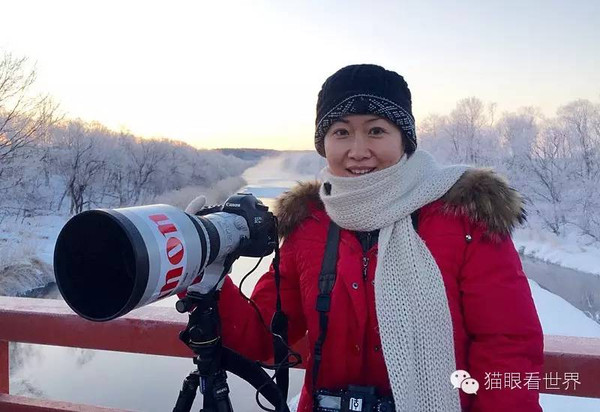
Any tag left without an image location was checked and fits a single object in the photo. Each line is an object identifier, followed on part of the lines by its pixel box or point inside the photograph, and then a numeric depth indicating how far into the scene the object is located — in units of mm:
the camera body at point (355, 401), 1048
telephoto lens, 753
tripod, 1022
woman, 1003
